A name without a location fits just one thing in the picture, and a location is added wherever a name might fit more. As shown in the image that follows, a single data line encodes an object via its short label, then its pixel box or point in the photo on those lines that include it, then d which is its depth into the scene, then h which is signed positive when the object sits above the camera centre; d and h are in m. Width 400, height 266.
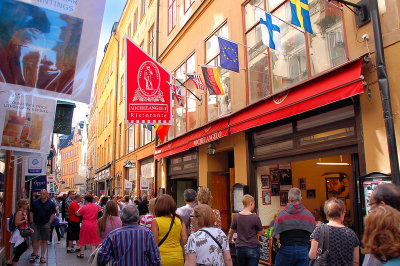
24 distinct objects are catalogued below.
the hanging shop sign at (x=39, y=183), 16.22 +0.23
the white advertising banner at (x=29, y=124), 5.41 +1.13
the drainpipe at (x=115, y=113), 27.16 +5.84
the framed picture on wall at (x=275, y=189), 9.26 -0.17
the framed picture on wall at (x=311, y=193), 10.14 -0.35
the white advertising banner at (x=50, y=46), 3.49 +1.51
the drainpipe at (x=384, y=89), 5.11 +1.41
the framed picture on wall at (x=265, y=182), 9.16 +0.02
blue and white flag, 6.81 +3.02
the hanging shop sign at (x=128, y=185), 18.16 +0.05
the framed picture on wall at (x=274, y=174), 9.33 +0.23
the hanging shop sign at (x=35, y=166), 11.73 +0.76
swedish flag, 6.05 +2.96
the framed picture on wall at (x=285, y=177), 9.41 +0.15
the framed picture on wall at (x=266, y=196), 9.11 -0.37
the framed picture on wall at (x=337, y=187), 10.15 -0.18
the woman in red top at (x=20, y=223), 7.37 -0.76
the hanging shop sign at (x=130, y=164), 21.02 +1.36
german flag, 9.31 +2.83
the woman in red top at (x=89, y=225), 8.88 -0.99
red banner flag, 9.93 +2.83
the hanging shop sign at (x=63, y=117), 11.31 +2.41
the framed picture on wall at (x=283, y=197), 9.31 -0.40
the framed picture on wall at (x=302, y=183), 9.94 -0.03
